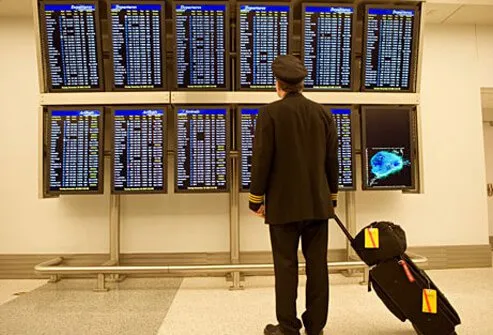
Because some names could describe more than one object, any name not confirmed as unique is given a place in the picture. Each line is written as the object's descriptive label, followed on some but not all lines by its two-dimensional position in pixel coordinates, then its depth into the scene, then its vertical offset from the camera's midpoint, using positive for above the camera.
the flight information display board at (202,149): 3.12 +0.23
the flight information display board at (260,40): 3.15 +1.22
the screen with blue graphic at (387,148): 3.26 +0.23
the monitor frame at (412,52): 3.26 +1.15
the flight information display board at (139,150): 3.11 +0.22
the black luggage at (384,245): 2.04 -0.43
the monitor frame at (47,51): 3.10 +1.14
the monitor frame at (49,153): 3.11 +0.20
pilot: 1.96 -0.10
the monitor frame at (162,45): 3.10 +1.17
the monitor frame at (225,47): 3.12 +1.12
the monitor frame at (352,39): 3.19 +1.25
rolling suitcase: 1.97 -0.72
